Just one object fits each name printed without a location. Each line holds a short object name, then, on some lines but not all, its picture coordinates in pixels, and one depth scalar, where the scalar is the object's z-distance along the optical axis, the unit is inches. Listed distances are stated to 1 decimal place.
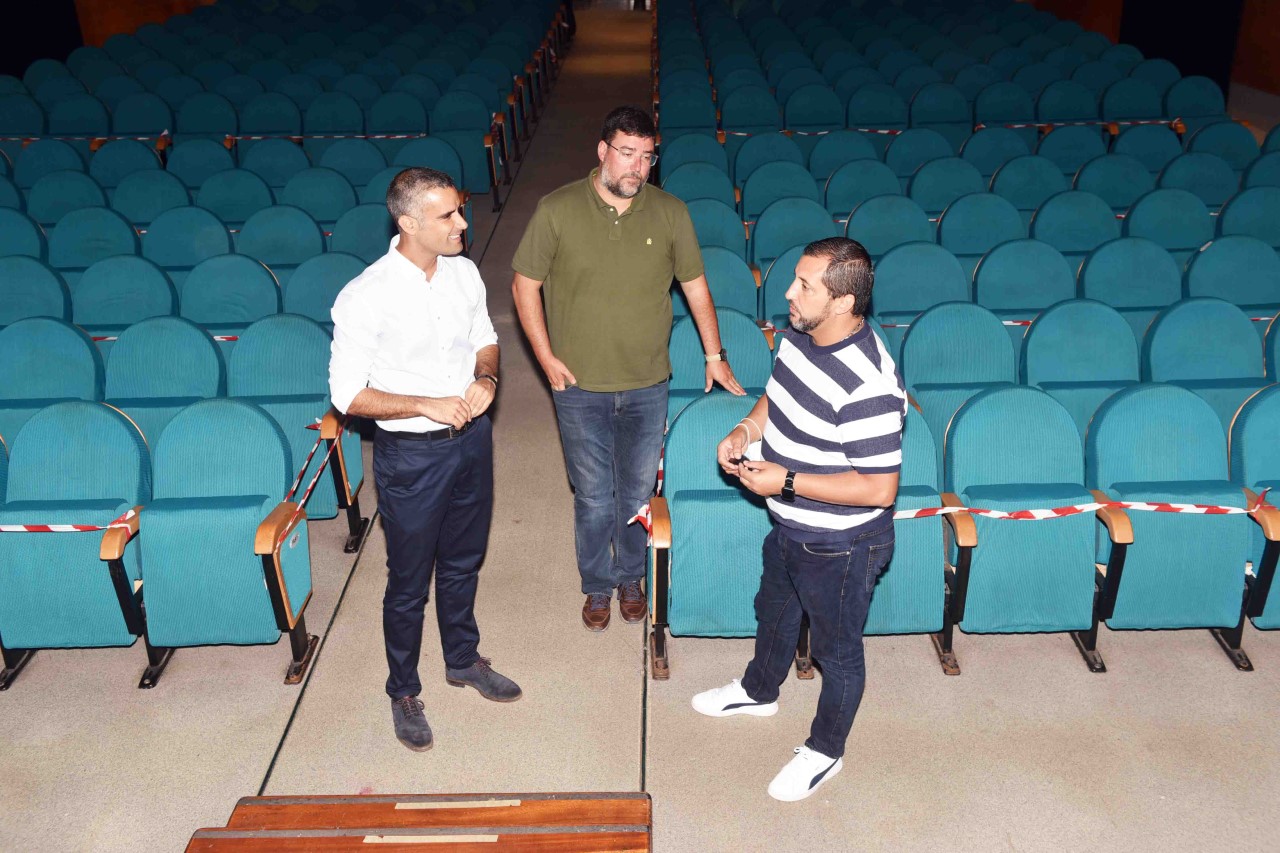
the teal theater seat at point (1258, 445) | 123.2
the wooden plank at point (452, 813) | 83.3
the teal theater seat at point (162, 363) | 145.6
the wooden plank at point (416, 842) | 78.5
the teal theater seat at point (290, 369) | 142.9
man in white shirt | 93.4
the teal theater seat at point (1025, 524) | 115.4
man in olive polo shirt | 108.4
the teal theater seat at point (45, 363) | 145.7
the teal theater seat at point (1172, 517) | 115.6
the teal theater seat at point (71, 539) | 113.8
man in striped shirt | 83.0
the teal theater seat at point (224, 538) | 113.0
